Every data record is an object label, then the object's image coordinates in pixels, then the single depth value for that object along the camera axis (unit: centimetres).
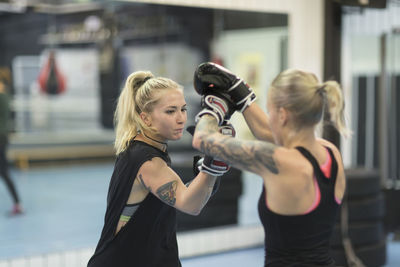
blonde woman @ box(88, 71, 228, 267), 533
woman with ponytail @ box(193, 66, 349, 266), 505
